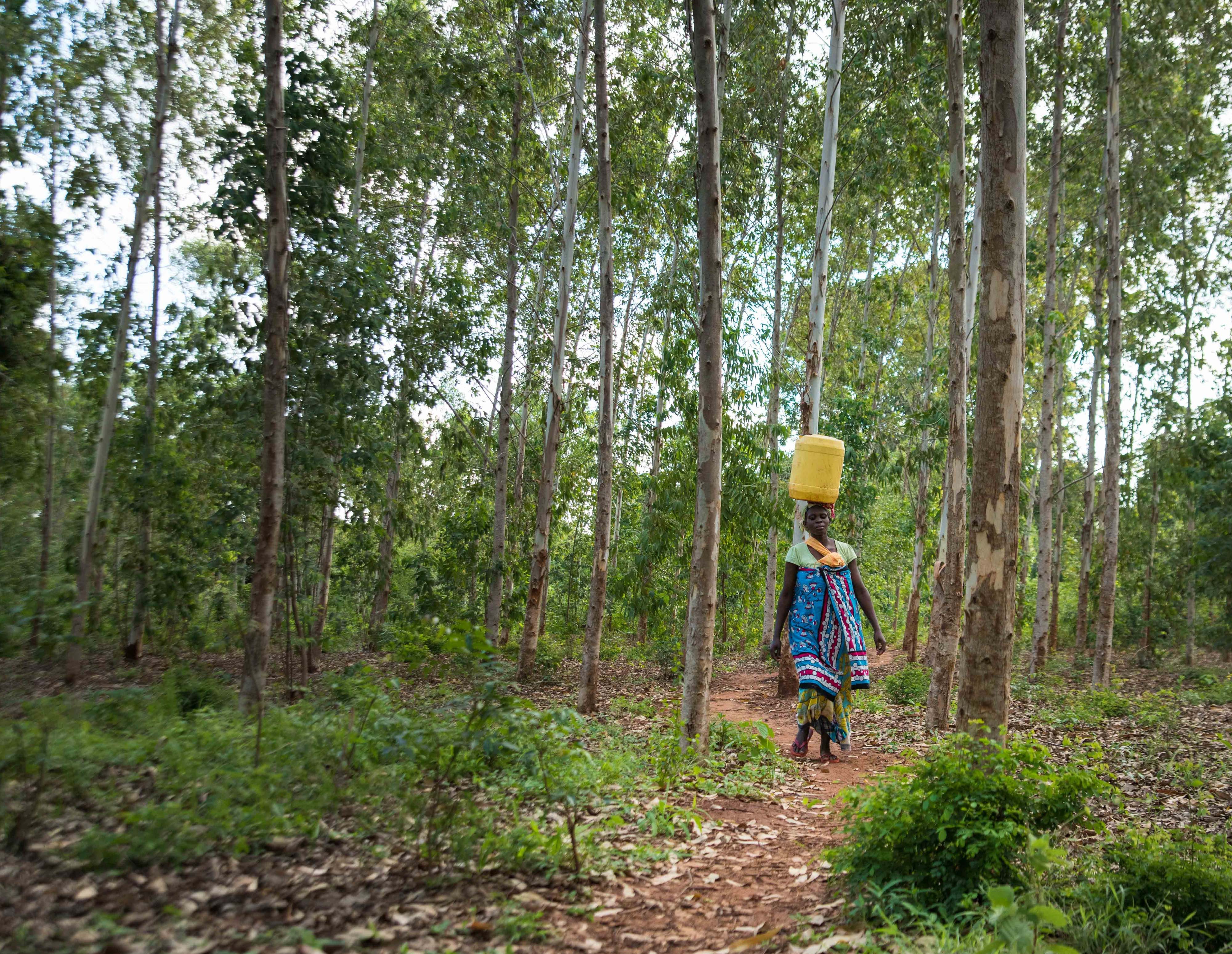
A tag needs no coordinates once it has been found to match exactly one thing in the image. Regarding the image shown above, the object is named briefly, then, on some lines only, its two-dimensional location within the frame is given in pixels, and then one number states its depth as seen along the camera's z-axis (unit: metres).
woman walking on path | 6.71
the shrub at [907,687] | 11.30
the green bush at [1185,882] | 2.97
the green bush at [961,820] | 3.26
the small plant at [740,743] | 6.53
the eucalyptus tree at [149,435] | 12.30
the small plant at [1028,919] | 2.36
